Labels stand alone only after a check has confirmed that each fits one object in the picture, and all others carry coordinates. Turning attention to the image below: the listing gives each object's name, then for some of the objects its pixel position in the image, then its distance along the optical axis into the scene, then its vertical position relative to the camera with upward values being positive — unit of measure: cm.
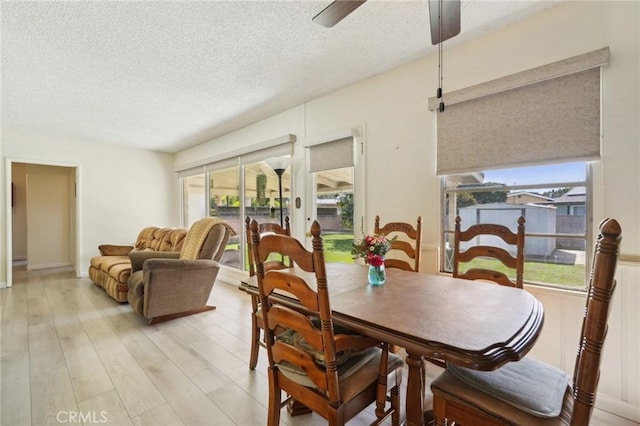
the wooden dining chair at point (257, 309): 208 -72
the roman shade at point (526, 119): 178 +64
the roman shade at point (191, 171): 543 +77
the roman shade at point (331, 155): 309 +63
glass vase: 167 -37
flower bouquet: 161 -24
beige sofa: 358 -73
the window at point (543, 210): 190 +0
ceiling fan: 136 +98
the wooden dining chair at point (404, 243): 221 -25
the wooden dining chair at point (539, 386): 79 -66
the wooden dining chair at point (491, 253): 173 -27
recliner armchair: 296 -71
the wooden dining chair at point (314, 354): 106 -62
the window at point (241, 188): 404 +38
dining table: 91 -42
